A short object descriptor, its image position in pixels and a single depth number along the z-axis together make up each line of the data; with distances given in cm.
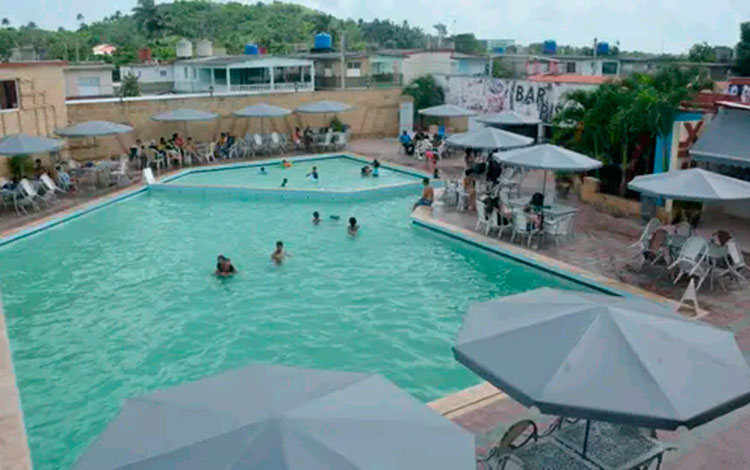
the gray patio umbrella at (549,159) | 1448
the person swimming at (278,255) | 1377
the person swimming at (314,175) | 2139
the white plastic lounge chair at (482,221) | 1506
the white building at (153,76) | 4116
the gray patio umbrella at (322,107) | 2694
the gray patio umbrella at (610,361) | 513
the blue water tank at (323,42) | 4653
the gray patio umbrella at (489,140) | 1772
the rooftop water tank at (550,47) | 5450
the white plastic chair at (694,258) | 1147
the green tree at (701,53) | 3997
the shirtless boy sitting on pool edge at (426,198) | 1742
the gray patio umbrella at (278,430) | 383
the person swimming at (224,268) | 1298
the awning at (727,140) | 1432
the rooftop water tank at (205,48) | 5147
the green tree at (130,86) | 3669
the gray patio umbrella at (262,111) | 2583
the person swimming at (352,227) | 1570
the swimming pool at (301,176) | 2144
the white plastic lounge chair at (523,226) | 1417
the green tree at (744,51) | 3719
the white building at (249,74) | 3581
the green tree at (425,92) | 3081
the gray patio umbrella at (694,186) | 1141
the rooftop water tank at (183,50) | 5212
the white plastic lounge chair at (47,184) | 1839
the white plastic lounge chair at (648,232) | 1261
